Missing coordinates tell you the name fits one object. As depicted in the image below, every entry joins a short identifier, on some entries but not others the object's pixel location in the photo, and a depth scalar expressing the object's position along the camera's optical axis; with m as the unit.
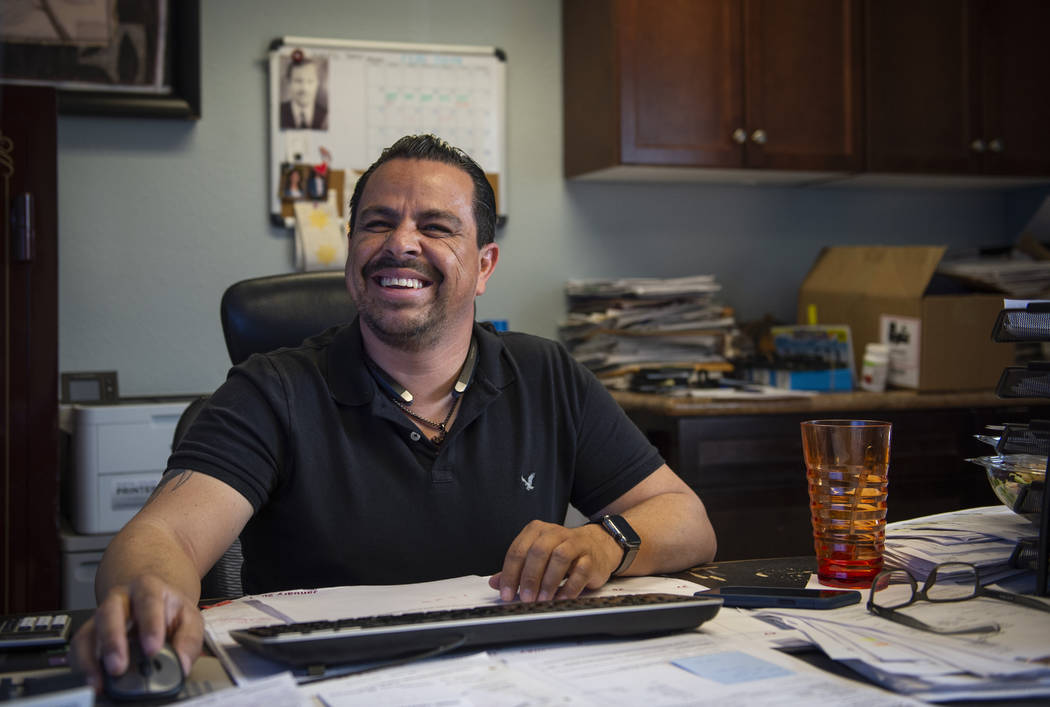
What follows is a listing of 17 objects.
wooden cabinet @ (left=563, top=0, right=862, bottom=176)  2.76
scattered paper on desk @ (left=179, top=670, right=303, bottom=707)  0.72
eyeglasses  0.95
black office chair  1.55
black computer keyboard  0.80
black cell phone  1.00
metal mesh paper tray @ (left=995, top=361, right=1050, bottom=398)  1.09
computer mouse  0.75
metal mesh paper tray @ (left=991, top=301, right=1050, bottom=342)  1.07
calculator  0.88
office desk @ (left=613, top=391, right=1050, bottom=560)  2.49
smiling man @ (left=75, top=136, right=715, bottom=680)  1.21
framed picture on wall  2.56
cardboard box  2.73
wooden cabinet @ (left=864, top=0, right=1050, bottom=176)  2.98
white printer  2.30
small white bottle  2.79
